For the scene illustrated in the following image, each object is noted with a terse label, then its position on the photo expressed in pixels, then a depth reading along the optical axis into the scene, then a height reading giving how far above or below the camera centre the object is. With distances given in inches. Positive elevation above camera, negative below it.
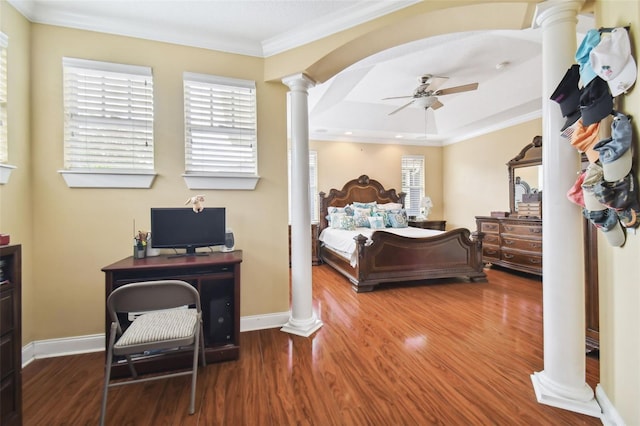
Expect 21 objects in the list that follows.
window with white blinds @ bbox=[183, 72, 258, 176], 94.5 +32.3
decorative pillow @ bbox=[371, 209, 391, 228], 214.2 -1.5
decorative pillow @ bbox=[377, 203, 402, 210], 225.3 +5.9
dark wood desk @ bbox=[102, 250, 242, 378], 73.5 -22.5
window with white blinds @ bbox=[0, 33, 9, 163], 70.3 +30.6
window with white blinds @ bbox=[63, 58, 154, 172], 83.7 +32.0
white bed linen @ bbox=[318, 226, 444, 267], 155.2 -15.8
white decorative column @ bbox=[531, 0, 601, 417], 60.9 -6.9
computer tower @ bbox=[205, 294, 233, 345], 82.2 -32.5
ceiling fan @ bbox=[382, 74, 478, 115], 138.2 +63.1
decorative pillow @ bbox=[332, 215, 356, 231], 198.1 -7.1
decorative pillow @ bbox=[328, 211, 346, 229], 206.8 -4.2
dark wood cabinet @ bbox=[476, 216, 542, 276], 160.6 -19.6
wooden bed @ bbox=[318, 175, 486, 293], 145.9 -26.4
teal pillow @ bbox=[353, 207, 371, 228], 208.1 -2.2
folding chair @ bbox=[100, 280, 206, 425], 56.7 -25.8
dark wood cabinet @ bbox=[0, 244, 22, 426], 50.7 -22.8
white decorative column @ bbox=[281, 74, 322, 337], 99.4 -0.4
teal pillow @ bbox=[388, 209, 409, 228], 213.3 -4.8
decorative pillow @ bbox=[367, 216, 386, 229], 206.2 -6.8
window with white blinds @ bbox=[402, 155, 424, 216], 252.2 +29.8
